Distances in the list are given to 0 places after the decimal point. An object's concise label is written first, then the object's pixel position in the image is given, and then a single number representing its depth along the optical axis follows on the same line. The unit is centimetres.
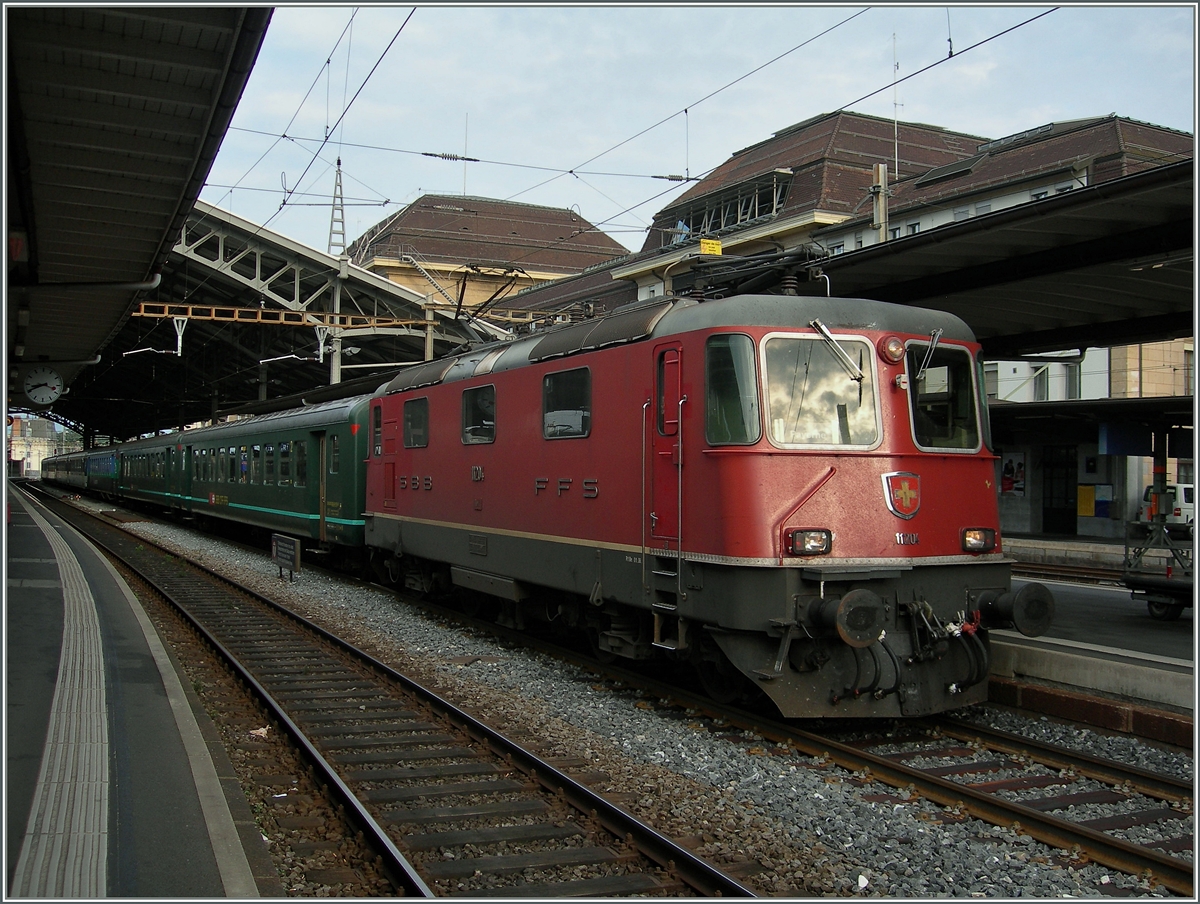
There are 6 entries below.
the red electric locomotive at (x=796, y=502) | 703
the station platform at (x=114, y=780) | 452
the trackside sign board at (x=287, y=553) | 1680
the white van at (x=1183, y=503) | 2288
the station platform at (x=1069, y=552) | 1936
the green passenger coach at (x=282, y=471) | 1670
